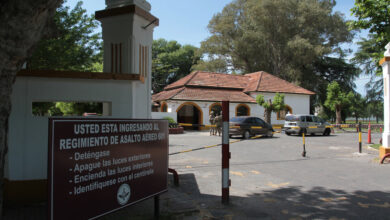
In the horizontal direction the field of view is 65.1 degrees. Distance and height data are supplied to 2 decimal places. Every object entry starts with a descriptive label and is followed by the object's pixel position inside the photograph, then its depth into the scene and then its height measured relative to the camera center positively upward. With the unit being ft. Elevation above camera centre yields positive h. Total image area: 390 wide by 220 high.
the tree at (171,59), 172.04 +31.75
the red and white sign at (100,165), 9.25 -1.83
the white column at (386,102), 31.73 +1.41
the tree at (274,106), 89.45 +2.60
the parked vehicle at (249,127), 62.49 -2.56
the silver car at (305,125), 70.74 -2.33
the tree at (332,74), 145.18 +20.61
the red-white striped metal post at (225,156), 17.07 -2.32
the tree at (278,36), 133.28 +36.35
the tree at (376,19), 42.93 +13.95
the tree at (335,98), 102.17 +5.64
